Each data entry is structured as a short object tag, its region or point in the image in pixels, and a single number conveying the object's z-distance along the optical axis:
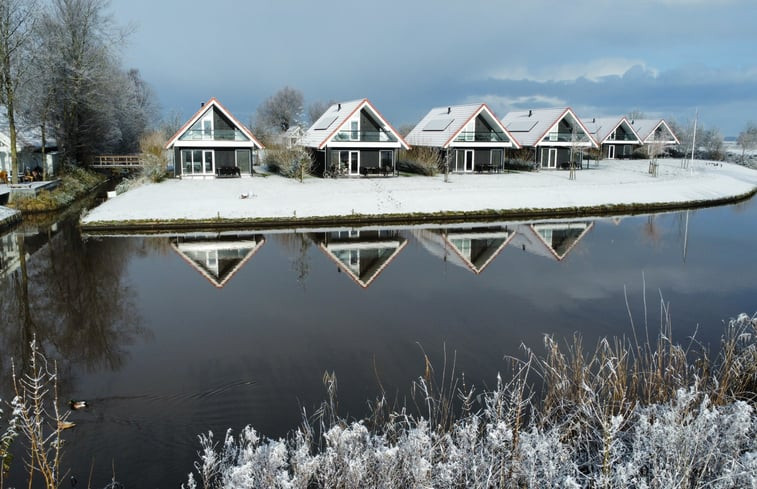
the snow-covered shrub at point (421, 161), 36.09
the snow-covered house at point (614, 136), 50.88
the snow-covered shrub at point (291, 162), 32.34
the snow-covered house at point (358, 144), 33.50
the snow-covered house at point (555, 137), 40.56
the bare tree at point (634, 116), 87.94
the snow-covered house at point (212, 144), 31.70
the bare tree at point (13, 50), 26.73
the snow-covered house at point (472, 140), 36.91
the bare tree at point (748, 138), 84.38
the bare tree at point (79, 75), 33.12
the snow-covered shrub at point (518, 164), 41.00
